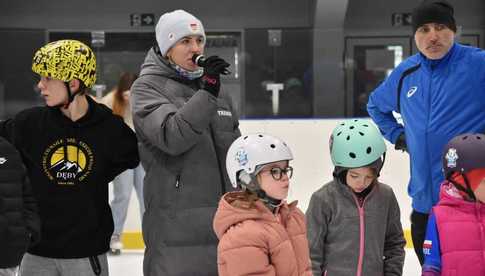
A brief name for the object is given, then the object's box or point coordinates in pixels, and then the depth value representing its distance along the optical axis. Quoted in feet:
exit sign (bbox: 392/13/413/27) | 66.94
